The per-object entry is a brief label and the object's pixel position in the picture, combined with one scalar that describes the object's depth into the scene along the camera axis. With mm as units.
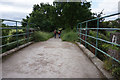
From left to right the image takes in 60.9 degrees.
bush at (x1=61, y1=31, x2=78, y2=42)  9828
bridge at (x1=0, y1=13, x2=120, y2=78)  2760
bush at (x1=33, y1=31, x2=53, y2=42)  9097
